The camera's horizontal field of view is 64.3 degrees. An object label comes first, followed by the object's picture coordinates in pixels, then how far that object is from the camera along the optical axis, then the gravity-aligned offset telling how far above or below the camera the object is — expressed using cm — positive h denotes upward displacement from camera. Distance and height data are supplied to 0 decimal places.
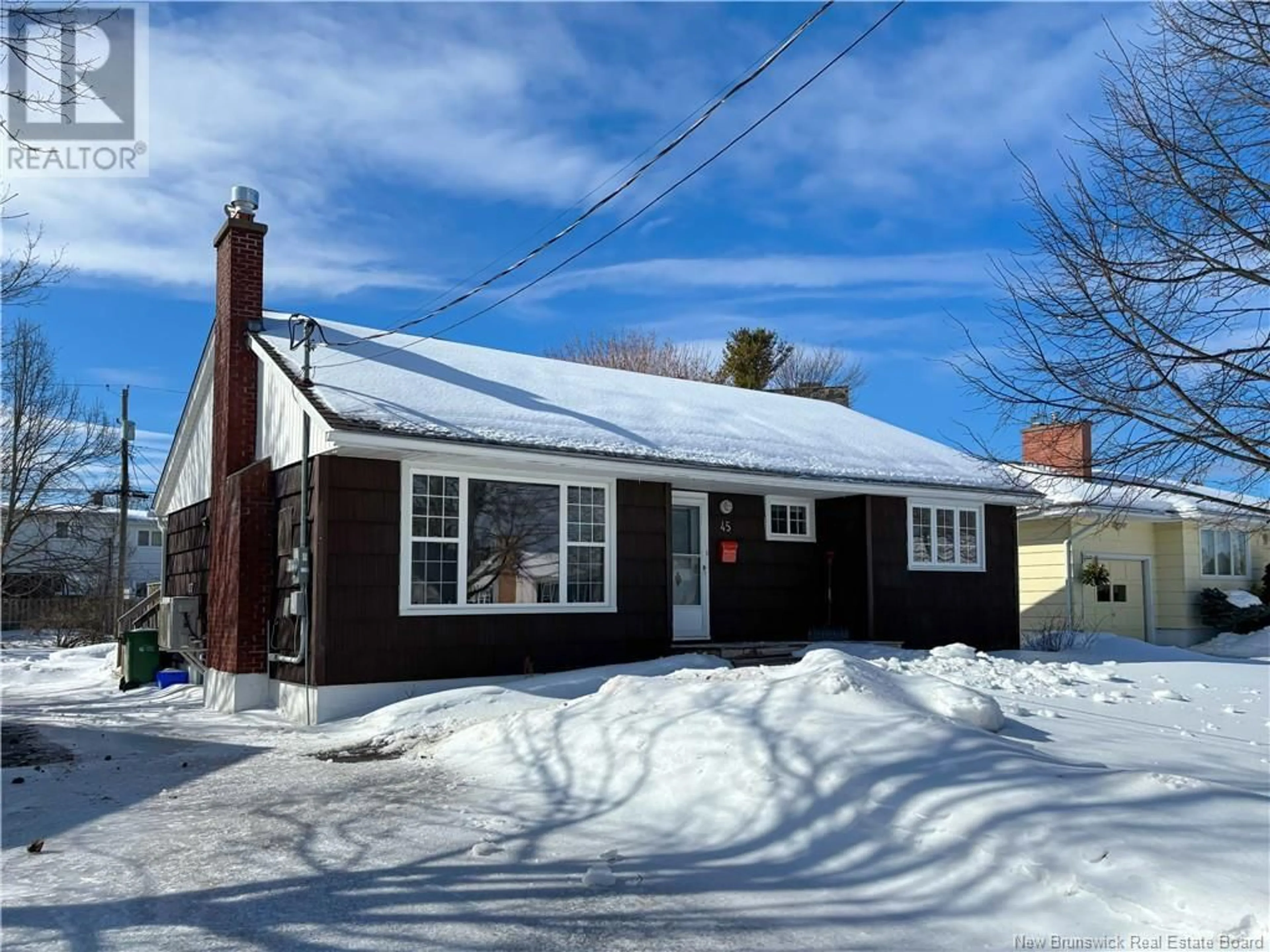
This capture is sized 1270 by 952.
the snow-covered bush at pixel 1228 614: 2438 -156
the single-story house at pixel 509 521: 1173 +44
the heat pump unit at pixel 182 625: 1498 -105
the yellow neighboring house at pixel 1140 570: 2308 -49
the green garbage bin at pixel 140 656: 1673 -169
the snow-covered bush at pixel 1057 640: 1877 -169
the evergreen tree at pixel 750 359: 4028 +775
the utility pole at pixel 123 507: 2964 +149
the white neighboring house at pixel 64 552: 2425 +8
